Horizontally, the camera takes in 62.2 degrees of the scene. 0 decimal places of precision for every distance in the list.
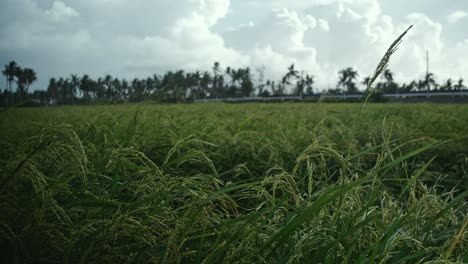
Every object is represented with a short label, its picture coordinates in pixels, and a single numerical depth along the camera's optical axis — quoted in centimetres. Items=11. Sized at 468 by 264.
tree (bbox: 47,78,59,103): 9844
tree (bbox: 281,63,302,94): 8948
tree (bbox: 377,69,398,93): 7118
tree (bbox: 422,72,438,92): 8648
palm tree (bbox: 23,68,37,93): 7928
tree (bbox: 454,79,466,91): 9261
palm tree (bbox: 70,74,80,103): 10481
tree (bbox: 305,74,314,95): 7955
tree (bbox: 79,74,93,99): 10194
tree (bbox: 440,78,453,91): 8962
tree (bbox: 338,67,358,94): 8556
